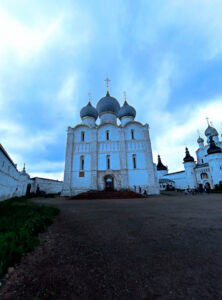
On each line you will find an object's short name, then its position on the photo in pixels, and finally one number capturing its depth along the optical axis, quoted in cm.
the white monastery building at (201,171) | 3200
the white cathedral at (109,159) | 2286
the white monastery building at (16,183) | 1212
